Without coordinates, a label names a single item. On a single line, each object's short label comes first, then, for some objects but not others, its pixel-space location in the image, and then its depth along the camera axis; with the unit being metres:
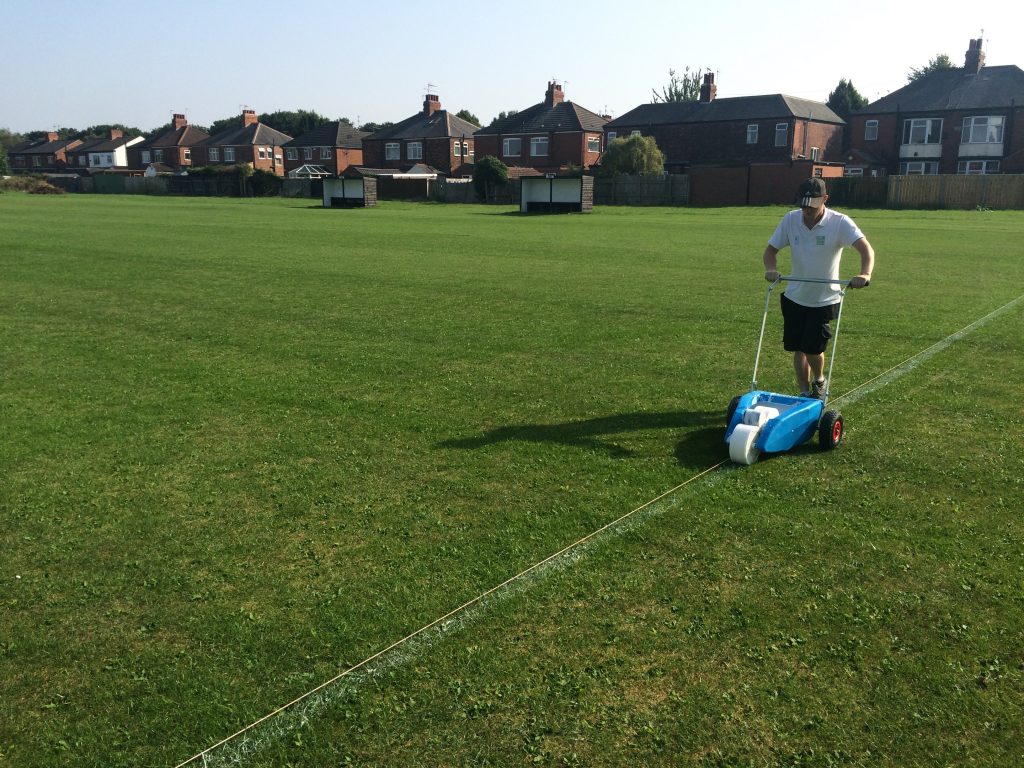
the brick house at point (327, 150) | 94.15
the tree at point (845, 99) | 103.14
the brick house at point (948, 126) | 62.88
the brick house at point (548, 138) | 77.81
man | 6.84
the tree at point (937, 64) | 111.06
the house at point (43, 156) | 129.88
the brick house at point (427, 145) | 85.75
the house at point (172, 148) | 114.44
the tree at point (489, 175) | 58.81
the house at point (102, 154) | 122.69
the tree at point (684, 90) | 119.36
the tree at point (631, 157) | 60.47
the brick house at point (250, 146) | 101.80
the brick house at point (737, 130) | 67.69
